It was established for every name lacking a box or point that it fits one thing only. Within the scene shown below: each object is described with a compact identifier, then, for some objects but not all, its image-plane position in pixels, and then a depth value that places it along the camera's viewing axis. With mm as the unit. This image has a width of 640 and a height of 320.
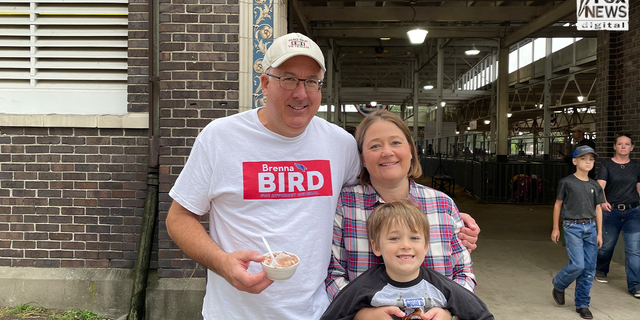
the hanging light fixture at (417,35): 12211
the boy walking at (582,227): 4879
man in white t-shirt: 1800
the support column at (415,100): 24020
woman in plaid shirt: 1936
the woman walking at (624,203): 5617
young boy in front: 1783
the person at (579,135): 7875
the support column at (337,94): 22997
